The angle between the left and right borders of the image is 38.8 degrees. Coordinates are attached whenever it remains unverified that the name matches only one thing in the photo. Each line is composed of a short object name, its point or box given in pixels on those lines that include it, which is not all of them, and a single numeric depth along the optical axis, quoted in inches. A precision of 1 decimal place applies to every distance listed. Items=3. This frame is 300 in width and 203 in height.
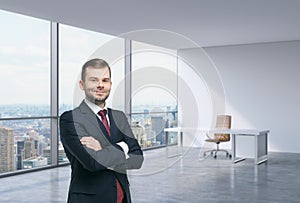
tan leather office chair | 344.2
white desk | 317.7
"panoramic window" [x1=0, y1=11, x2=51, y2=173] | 287.4
